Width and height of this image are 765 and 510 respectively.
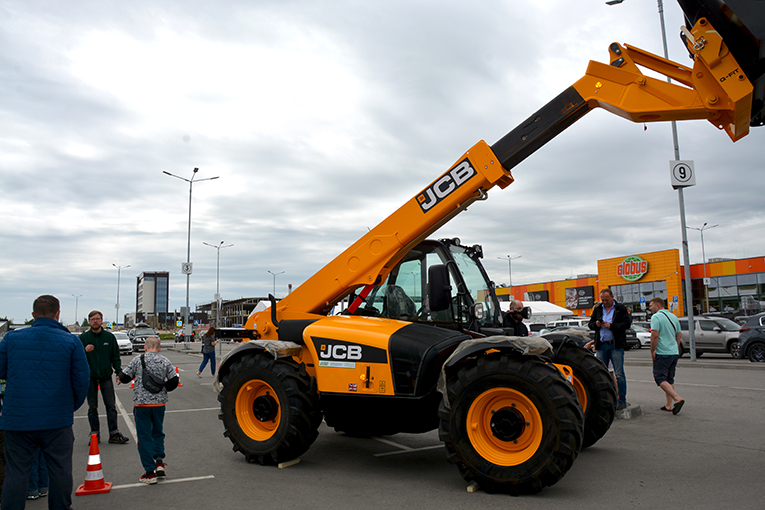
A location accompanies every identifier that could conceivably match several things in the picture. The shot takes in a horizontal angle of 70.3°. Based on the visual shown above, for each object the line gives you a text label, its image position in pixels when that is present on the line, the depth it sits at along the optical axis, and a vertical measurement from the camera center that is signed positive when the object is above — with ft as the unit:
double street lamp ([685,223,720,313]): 157.43 +4.50
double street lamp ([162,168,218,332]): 116.47 +10.59
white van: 114.48 -3.16
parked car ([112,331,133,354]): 104.63 -5.35
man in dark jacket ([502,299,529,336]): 27.29 -0.42
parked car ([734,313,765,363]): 59.52 -3.92
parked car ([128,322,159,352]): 120.18 -5.25
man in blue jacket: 13.65 -2.04
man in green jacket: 24.98 -2.14
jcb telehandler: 15.76 -1.29
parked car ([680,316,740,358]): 66.39 -3.71
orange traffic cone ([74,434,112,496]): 17.01 -5.00
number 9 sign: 53.16 +12.97
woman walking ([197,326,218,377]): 55.11 -3.59
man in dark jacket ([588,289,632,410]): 28.99 -1.27
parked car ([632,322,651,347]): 96.17 -4.85
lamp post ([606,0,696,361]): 56.95 +6.54
